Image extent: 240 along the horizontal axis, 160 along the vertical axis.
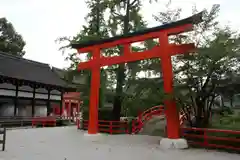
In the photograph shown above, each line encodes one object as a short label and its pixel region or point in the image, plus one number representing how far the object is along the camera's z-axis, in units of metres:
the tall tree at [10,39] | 25.80
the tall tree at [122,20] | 10.35
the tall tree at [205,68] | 5.82
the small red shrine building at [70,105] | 21.12
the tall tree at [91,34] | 10.99
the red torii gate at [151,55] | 6.36
